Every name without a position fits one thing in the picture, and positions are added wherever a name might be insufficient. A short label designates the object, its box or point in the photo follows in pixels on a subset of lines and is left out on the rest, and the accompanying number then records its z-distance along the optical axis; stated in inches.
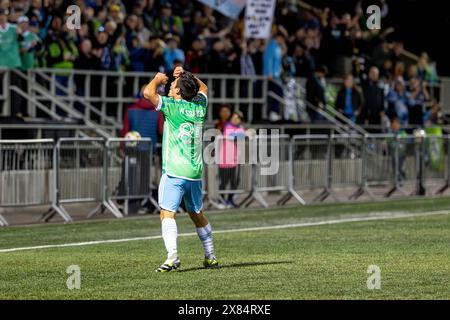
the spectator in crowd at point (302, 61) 1347.2
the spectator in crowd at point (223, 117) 1050.7
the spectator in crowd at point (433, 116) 1470.2
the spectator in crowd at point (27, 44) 1012.5
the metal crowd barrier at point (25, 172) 860.0
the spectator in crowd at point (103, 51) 1088.8
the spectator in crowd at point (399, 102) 1412.4
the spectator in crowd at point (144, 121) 992.9
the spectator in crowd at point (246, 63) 1266.0
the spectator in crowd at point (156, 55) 1138.0
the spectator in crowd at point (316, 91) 1296.8
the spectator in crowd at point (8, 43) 988.1
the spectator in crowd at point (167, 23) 1205.7
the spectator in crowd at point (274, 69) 1262.3
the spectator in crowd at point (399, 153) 1168.2
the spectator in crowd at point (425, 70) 1533.0
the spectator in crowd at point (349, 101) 1339.8
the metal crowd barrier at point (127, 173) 938.1
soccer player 593.9
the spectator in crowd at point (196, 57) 1195.9
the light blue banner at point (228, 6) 1194.6
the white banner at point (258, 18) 1193.4
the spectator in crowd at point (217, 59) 1227.2
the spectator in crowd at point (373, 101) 1362.0
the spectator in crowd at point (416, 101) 1443.2
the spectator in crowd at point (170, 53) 1140.5
